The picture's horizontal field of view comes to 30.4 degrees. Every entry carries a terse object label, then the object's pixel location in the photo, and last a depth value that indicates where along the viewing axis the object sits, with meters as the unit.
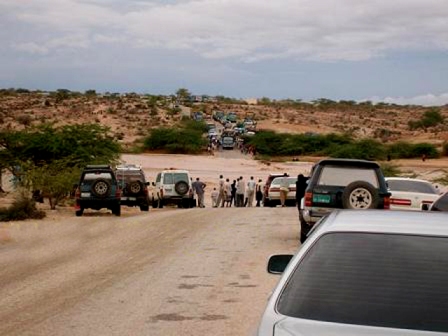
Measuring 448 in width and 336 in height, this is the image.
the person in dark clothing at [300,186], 19.88
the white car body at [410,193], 21.66
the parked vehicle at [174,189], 35.88
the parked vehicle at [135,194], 32.44
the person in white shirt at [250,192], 39.09
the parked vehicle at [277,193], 36.12
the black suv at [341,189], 15.88
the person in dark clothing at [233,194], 40.41
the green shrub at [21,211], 25.47
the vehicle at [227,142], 91.75
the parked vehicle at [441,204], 13.12
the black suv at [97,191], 27.33
